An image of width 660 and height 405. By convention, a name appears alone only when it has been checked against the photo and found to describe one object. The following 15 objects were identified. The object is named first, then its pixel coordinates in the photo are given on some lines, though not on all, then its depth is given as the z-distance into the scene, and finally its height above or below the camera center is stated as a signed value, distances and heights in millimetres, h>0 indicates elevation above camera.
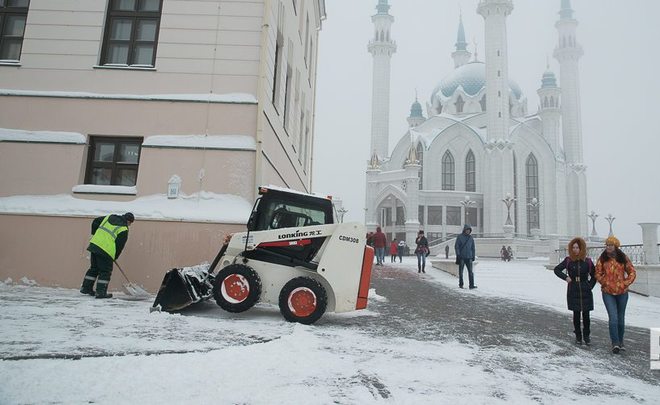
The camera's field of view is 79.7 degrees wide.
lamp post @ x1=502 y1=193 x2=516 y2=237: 42362 +2934
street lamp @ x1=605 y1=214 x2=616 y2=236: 49712 +4932
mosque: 49812 +13257
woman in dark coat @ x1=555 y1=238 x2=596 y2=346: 5652 -384
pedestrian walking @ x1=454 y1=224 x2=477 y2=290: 11984 +26
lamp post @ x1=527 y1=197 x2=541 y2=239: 55578 +5636
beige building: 8594 +2492
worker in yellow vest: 7281 -282
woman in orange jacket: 5402 -342
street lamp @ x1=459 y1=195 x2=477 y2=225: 49656 +6000
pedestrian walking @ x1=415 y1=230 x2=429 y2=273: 17805 -85
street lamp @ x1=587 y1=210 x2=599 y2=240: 52469 +3966
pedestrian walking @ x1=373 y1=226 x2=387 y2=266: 19219 +294
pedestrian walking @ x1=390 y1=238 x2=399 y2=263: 27016 -218
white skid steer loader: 5848 -457
